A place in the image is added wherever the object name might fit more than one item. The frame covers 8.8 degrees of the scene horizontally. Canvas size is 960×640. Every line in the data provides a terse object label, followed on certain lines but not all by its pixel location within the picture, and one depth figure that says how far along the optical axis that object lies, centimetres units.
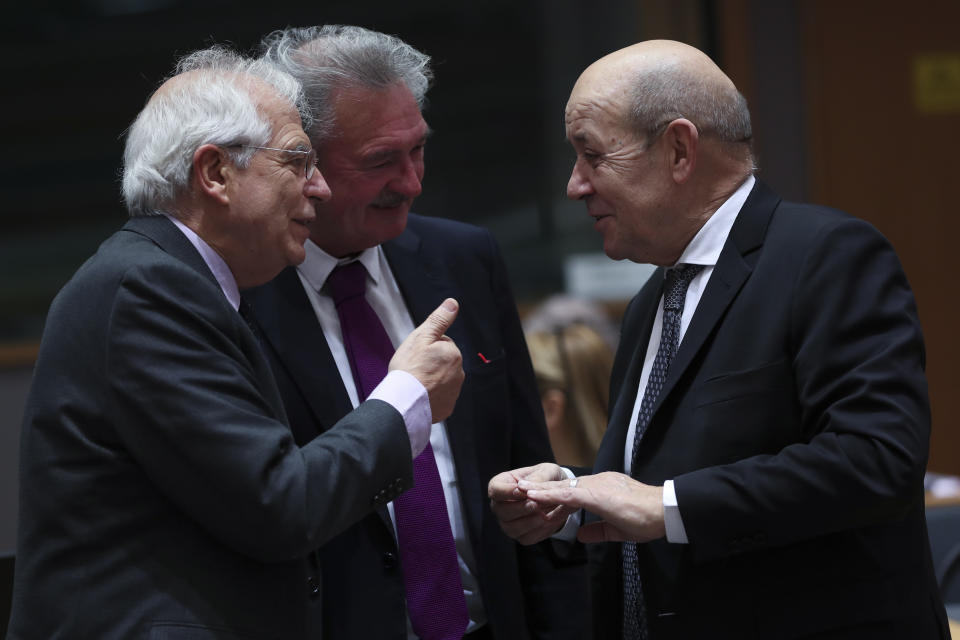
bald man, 641
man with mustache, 665
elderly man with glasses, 634
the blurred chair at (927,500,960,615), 737
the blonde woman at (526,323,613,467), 744
